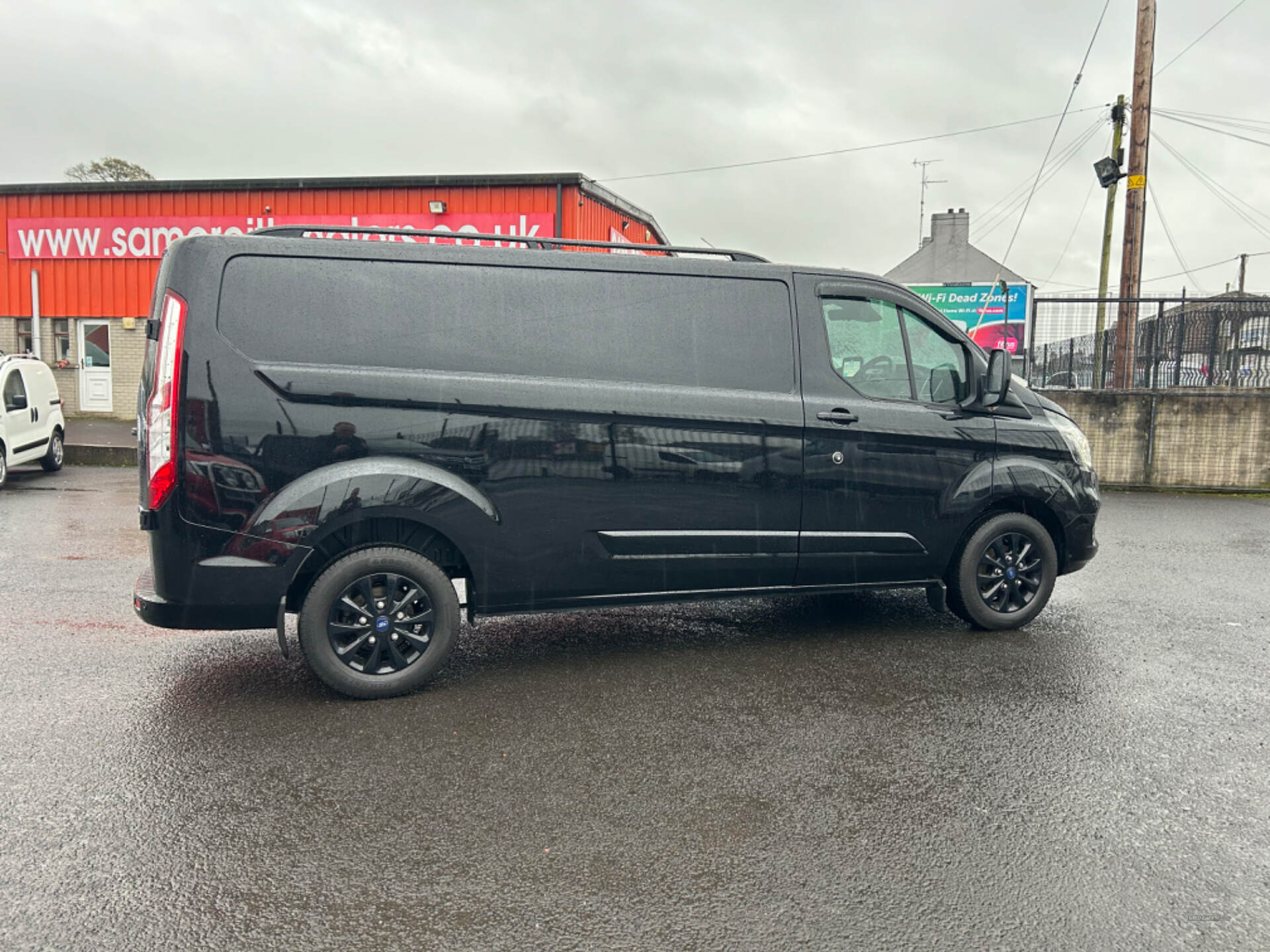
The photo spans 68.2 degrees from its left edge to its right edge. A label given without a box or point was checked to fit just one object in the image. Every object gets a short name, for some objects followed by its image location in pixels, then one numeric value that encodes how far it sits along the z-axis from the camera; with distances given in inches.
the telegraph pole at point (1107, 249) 556.7
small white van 465.4
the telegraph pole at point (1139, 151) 570.9
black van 157.2
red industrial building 823.7
